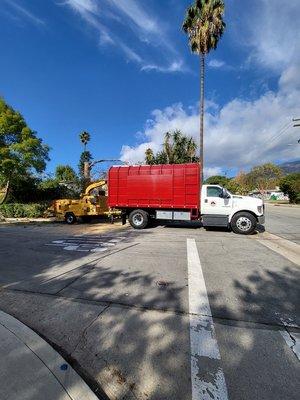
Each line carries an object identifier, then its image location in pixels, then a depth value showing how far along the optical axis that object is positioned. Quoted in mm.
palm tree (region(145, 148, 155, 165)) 43188
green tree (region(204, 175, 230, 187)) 106319
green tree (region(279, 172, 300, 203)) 44031
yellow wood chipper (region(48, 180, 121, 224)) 19016
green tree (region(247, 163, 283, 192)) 86375
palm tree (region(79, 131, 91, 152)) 58438
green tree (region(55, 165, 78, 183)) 70425
